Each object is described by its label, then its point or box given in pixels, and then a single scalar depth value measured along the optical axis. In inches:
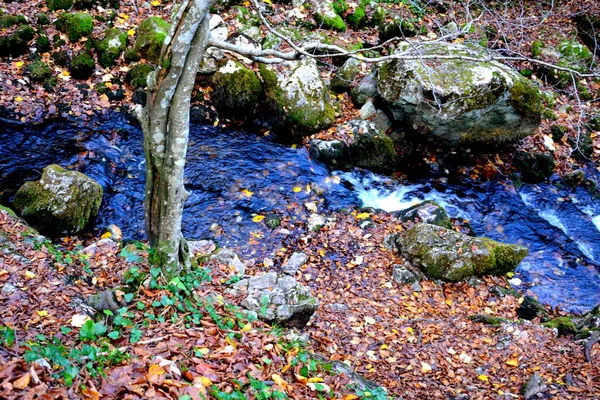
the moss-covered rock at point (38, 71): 369.7
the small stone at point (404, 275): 271.9
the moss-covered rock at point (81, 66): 379.2
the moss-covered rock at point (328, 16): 466.3
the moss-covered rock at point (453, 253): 275.0
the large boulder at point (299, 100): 376.5
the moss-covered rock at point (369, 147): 375.9
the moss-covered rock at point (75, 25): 397.7
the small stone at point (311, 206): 325.1
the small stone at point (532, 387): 185.9
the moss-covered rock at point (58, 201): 266.2
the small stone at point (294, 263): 273.1
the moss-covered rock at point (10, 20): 388.2
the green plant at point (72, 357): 110.7
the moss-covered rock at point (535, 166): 392.5
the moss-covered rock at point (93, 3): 422.0
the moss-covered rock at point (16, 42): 374.6
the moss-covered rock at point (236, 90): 377.1
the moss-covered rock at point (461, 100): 355.9
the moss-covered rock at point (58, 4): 415.2
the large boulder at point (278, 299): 197.3
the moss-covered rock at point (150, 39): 392.5
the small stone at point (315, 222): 309.6
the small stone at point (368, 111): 400.2
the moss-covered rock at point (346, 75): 417.1
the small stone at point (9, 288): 159.3
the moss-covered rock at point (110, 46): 395.2
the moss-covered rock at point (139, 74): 386.3
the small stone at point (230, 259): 243.4
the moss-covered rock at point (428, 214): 318.3
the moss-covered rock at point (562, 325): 235.0
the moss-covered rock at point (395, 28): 461.1
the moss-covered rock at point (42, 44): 387.5
